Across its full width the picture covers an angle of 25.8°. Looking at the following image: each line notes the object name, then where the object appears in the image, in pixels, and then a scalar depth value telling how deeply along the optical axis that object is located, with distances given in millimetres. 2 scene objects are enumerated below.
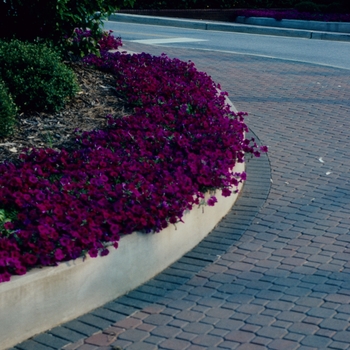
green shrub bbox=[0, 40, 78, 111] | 7664
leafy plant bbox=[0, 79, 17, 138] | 6797
